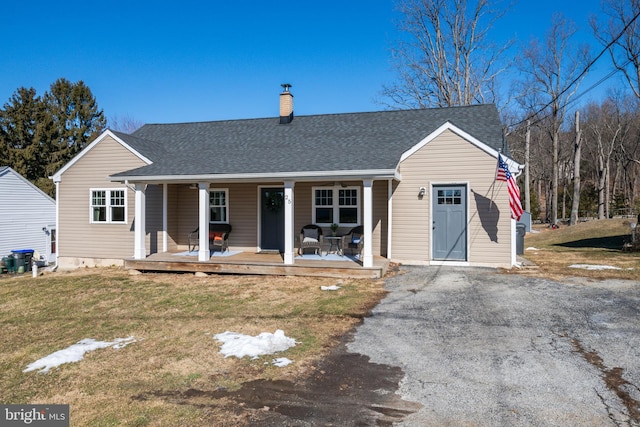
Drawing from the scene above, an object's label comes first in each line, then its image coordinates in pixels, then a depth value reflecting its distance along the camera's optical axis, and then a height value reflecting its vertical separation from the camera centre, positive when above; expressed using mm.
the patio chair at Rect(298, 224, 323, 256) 11539 -686
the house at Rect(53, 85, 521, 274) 10703 +756
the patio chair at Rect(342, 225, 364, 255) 11116 -694
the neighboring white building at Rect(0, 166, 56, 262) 21875 -189
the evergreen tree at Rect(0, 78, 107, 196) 30406 +6510
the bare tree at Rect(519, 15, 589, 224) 27938 +7670
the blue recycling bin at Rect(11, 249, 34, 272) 18500 -2069
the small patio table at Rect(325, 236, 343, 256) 11594 -869
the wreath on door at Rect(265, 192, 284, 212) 12656 +384
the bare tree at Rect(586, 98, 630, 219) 34031 +7381
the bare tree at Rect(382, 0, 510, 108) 24672 +8779
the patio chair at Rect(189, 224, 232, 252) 12516 -706
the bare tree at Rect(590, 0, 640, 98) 22875 +9052
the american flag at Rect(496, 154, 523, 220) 10195 +662
